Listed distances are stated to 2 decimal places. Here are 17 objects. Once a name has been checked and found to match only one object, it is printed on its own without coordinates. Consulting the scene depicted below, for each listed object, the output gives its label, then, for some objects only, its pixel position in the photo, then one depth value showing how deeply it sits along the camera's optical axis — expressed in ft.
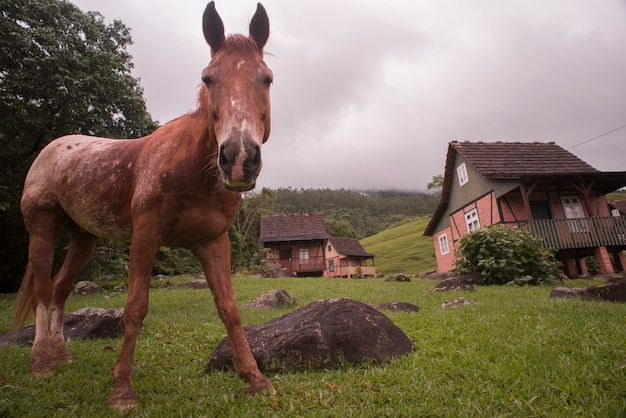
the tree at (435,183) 151.43
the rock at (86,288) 38.93
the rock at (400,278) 62.39
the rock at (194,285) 46.03
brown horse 7.50
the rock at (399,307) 21.81
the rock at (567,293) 23.30
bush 38.65
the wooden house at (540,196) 54.90
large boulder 11.01
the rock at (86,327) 15.89
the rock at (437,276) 60.49
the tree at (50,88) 34.60
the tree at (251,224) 101.71
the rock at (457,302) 22.84
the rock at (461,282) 33.53
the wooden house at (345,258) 121.90
